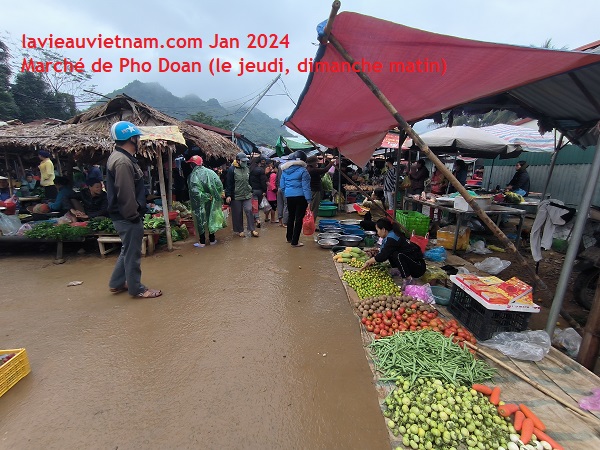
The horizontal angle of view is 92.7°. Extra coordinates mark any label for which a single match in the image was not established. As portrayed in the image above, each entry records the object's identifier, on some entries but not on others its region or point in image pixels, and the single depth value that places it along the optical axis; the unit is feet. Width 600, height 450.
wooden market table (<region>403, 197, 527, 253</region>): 18.65
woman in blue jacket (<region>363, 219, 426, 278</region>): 13.32
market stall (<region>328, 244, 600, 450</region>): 6.26
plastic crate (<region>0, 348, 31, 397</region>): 7.64
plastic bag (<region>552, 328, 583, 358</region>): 9.62
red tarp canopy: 7.45
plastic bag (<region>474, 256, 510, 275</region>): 16.37
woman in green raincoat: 20.13
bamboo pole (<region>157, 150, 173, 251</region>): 19.17
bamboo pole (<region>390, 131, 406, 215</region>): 19.15
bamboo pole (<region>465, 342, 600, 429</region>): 6.66
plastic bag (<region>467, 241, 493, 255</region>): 20.79
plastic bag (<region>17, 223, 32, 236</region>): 19.19
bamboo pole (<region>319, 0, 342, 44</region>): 6.45
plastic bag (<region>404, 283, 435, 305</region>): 12.58
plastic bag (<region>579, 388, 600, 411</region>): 6.88
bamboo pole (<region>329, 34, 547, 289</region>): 8.05
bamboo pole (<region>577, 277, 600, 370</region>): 8.52
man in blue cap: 11.75
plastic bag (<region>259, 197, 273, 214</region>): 30.07
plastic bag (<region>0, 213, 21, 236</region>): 19.36
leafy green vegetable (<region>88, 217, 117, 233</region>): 19.07
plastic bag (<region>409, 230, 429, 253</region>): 17.08
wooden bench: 18.84
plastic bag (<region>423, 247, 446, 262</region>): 17.78
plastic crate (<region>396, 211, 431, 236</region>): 19.26
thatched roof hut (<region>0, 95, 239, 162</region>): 20.22
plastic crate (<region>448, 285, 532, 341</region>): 9.64
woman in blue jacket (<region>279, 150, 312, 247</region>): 19.33
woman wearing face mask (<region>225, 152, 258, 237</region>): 22.07
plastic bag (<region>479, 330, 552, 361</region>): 8.73
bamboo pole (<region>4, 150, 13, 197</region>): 27.86
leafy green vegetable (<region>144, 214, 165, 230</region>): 20.36
